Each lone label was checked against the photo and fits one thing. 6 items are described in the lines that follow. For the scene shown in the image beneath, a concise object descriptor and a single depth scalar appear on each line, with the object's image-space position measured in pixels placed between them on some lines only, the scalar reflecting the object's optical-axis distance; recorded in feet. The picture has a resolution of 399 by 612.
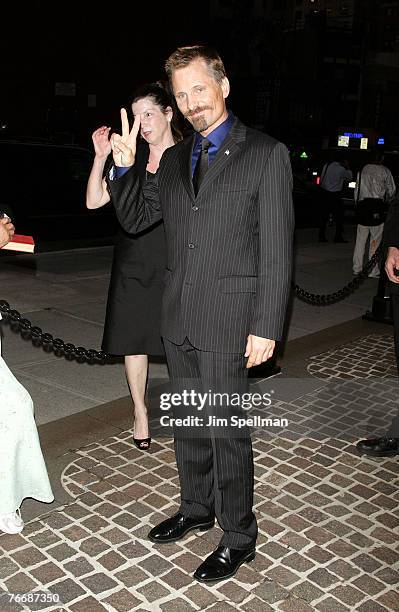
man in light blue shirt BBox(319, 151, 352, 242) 43.80
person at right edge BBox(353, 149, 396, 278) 32.55
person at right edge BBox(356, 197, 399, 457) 14.01
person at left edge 10.77
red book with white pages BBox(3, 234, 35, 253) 11.57
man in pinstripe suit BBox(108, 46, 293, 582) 9.45
